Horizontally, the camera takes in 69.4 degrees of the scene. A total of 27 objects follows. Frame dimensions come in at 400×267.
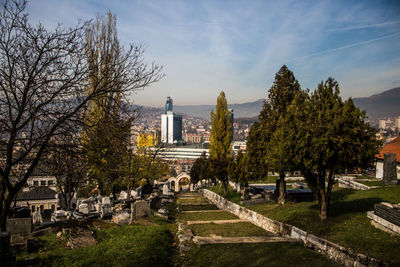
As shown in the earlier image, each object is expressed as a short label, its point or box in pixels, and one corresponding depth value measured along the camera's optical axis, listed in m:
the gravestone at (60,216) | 13.00
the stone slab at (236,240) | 10.46
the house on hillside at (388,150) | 24.62
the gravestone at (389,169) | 19.18
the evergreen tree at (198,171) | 39.94
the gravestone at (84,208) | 16.52
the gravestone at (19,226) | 9.34
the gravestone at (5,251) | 6.90
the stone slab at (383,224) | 8.95
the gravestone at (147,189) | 28.50
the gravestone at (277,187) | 18.57
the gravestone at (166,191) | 33.42
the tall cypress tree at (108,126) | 7.70
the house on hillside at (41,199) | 37.14
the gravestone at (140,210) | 13.57
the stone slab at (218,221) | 15.96
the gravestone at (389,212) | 9.08
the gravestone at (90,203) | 17.17
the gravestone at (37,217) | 15.12
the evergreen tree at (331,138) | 11.18
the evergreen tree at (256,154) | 19.58
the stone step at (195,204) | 27.31
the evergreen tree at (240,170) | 21.00
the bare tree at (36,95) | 6.89
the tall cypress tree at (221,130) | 33.31
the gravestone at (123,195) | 25.06
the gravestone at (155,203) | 19.41
